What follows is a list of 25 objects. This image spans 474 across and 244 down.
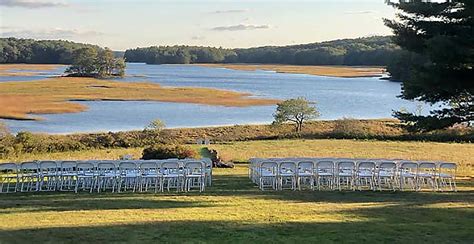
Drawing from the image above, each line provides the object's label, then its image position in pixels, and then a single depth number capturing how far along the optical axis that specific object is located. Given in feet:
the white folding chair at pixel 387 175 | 41.68
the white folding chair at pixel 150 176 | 41.22
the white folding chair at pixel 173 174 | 41.75
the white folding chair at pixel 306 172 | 42.20
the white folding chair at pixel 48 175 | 41.63
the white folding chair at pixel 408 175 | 43.09
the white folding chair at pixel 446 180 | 41.64
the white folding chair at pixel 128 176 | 40.88
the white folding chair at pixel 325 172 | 42.48
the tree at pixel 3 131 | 99.35
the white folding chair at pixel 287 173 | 42.14
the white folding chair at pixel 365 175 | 42.39
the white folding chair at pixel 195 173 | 41.47
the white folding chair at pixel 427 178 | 42.91
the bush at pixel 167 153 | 59.62
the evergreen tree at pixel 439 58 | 50.85
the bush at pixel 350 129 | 108.81
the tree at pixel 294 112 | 132.54
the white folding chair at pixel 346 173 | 42.80
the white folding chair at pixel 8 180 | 40.91
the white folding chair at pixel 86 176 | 41.14
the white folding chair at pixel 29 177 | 40.72
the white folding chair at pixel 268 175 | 42.83
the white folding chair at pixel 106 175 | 41.56
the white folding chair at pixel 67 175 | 41.78
